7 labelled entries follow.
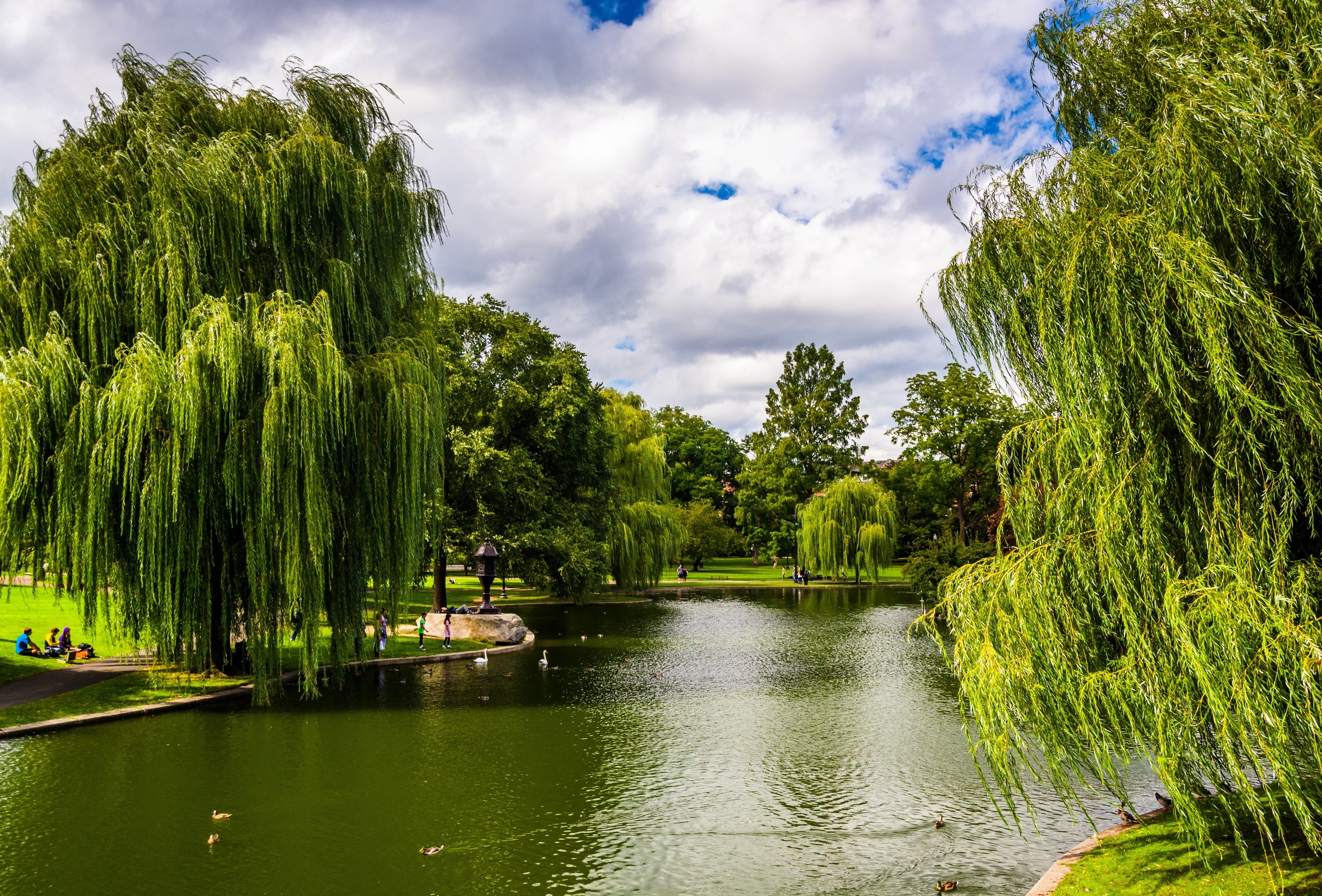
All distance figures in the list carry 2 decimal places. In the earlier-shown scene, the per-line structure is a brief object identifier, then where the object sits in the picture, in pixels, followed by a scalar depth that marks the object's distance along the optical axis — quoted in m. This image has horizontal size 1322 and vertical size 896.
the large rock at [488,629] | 24.53
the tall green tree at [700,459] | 78.12
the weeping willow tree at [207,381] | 12.84
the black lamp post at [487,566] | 25.73
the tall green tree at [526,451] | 28.89
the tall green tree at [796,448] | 60.03
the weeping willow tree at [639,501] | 38.06
